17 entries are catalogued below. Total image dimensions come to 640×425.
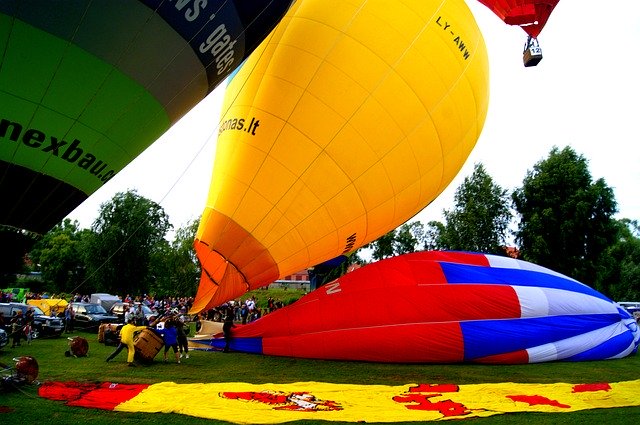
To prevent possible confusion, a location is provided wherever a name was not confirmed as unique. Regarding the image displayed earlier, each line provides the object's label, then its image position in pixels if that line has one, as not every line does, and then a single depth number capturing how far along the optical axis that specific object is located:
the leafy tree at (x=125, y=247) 35.16
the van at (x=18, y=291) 28.27
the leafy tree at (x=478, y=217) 31.36
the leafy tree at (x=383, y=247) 39.69
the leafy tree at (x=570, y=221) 25.84
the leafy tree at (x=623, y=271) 27.81
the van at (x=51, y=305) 18.66
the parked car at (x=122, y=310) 17.75
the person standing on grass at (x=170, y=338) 9.59
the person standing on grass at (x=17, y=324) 12.09
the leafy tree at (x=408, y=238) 40.41
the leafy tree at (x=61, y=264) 44.75
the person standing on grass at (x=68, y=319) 16.09
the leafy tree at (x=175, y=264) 40.60
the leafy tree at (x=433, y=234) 38.62
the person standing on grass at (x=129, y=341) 9.07
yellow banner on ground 5.90
